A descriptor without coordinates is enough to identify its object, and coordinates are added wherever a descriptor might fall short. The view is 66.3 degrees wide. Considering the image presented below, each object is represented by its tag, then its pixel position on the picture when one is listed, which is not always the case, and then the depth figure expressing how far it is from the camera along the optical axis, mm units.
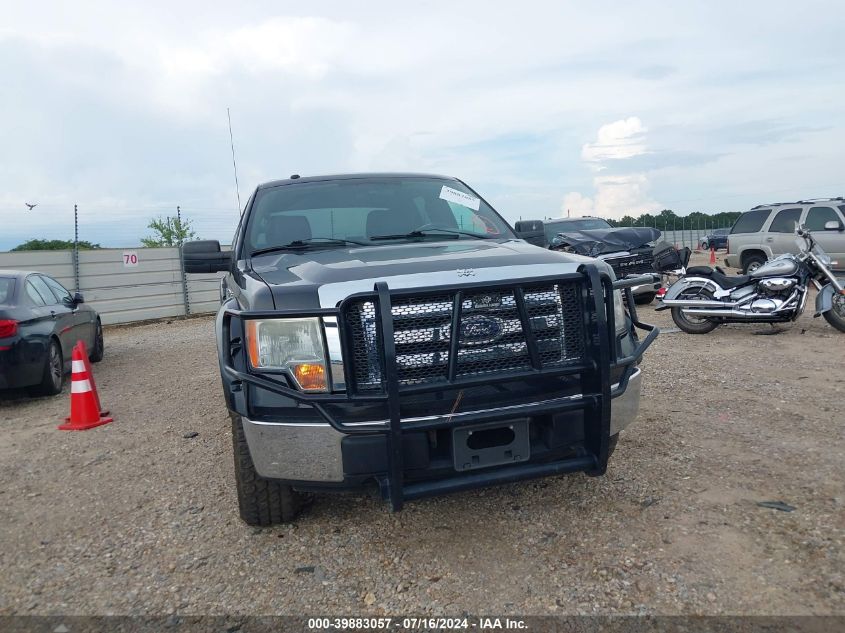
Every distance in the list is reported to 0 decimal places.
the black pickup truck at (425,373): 2510
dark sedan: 5957
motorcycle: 7729
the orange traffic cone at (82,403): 5266
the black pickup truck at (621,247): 10445
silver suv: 13281
